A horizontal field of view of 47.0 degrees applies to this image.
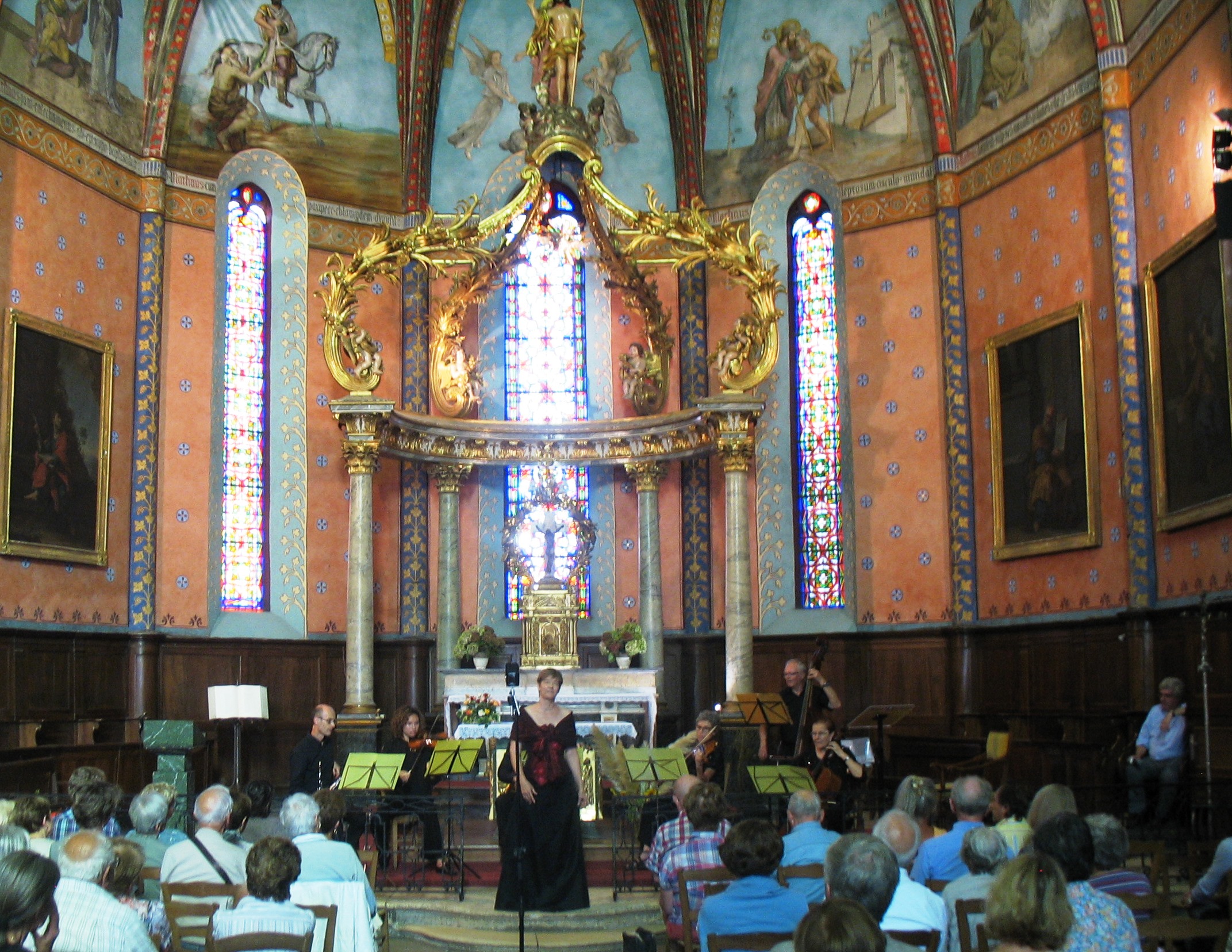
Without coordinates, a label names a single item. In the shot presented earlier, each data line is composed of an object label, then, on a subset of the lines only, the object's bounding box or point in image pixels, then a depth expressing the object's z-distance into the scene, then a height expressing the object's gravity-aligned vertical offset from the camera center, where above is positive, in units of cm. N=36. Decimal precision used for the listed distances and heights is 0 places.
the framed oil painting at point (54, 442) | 1608 +223
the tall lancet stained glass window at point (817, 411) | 2036 +305
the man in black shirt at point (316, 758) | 1305 -120
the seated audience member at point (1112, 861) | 665 -114
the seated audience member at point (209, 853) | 761 -121
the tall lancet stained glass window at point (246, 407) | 1959 +310
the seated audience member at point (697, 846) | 841 -133
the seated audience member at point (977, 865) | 672 -118
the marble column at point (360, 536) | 1862 +120
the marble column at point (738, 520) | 1870 +138
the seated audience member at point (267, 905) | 618 -121
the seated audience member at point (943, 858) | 772 -130
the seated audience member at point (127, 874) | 648 -112
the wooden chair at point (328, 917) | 619 -127
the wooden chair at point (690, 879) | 735 -134
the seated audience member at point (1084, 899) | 540 -109
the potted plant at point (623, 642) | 1980 -26
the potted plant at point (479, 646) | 1969 -28
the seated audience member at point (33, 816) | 795 -105
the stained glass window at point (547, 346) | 2147 +427
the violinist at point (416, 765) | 1342 -135
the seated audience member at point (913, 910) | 629 -129
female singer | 1084 -145
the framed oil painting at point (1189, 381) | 1345 +235
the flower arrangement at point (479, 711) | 1638 -99
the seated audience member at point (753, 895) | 647 -125
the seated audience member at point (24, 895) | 454 -85
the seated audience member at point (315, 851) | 766 -122
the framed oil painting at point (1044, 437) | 1645 +220
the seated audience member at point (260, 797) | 913 -109
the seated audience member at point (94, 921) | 576 -119
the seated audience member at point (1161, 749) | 1303 -123
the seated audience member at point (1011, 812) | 820 -114
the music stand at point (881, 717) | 1450 -103
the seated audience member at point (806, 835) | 798 -121
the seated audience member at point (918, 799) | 842 -106
